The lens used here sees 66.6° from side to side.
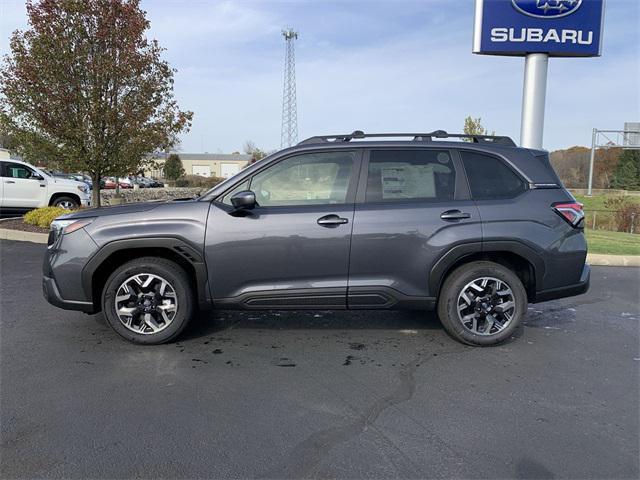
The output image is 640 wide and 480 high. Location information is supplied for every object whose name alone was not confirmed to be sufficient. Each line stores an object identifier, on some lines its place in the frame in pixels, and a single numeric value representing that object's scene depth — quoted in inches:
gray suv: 168.9
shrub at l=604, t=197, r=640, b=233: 890.1
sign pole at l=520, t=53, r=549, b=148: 532.4
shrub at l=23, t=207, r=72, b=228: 454.3
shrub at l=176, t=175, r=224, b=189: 1999.9
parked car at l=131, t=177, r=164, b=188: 1993.1
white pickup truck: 539.8
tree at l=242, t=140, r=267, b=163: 4825.3
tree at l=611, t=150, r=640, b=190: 2436.9
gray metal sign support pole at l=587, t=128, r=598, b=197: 1505.2
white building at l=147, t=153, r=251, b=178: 4195.4
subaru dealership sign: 516.4
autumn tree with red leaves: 427.5
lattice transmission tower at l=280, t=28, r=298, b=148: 2327.6
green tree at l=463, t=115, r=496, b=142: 1289.0
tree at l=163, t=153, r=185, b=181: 2272.8
